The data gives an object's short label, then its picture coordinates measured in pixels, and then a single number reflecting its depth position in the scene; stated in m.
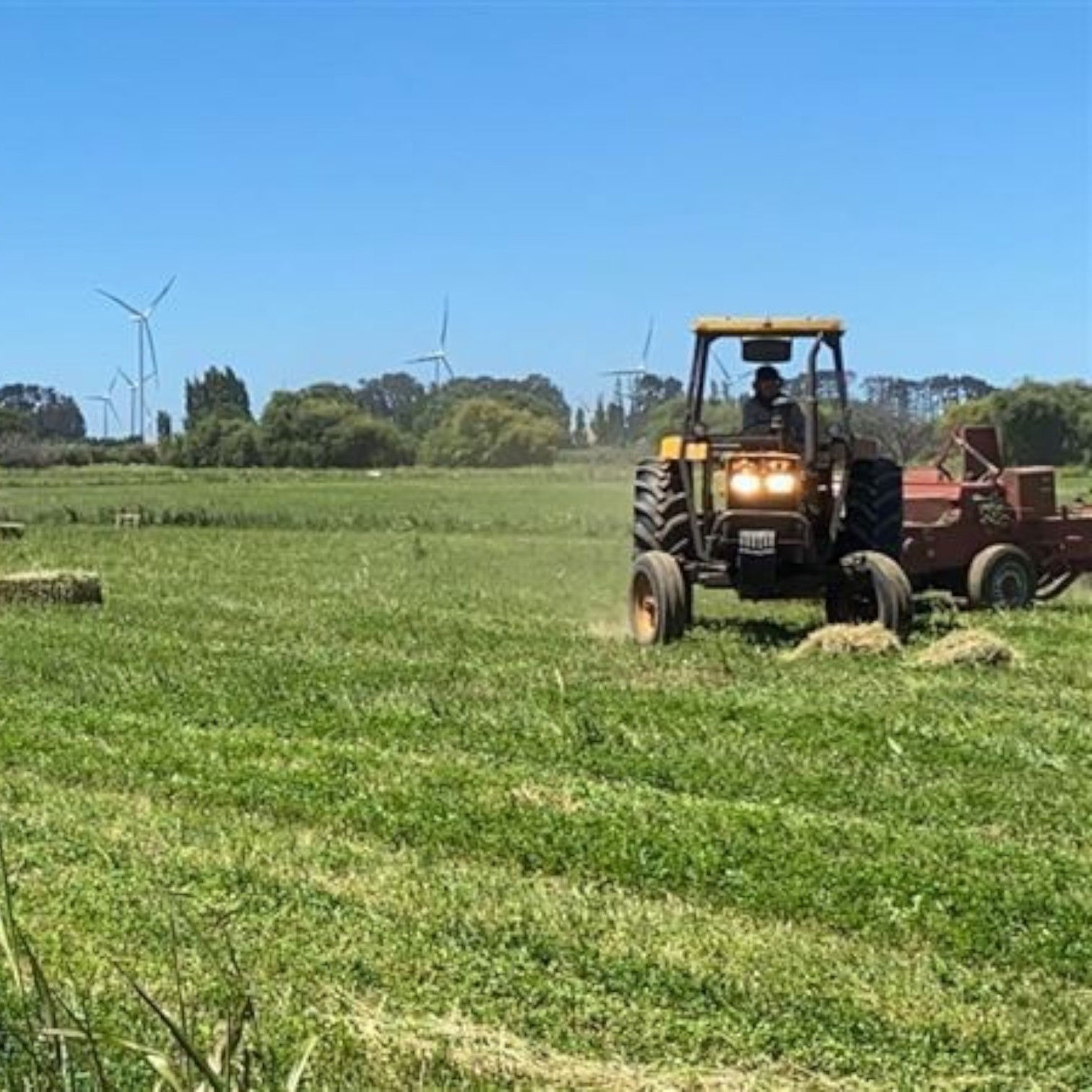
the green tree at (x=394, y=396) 105.56
